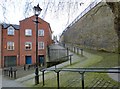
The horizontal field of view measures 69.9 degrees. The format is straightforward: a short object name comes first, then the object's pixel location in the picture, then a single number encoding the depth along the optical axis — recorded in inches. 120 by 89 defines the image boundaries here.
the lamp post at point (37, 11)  156.0
